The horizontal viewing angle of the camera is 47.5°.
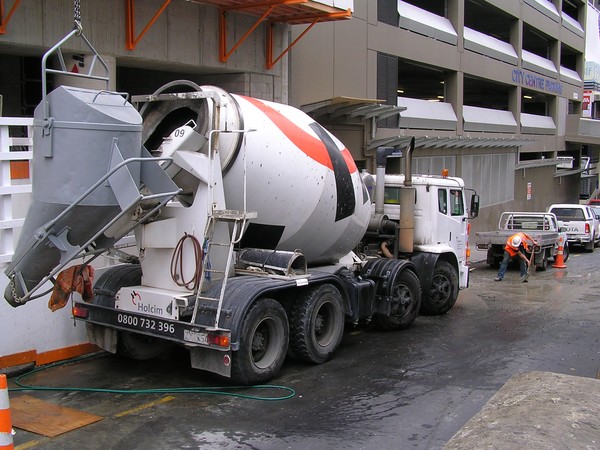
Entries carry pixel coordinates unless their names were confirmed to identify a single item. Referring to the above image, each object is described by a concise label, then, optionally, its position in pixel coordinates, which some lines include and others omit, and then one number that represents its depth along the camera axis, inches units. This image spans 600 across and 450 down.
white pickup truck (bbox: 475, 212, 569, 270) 783.1
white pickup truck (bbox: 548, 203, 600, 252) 1011.9
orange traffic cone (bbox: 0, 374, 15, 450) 188.1
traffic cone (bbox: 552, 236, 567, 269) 828.6
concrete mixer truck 267.9
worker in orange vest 705.0
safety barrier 325.4
